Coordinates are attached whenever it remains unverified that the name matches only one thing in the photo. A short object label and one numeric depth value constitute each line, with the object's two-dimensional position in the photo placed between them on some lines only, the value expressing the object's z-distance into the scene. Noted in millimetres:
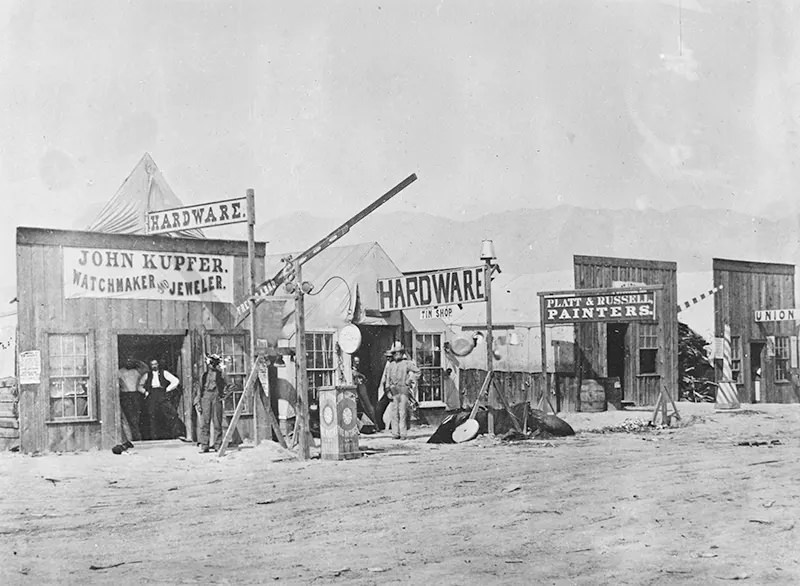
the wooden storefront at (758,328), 29484
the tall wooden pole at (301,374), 13969
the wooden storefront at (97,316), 15055
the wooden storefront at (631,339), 25867
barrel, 24844
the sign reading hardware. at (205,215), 14648
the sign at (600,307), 18641
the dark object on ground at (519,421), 16594
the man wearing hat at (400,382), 18422
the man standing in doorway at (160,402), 16656
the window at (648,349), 27516
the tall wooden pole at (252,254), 14406
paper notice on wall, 14945
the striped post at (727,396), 24562
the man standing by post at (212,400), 15336
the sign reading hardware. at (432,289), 17500
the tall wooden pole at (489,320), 16359
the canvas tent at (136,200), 18984
